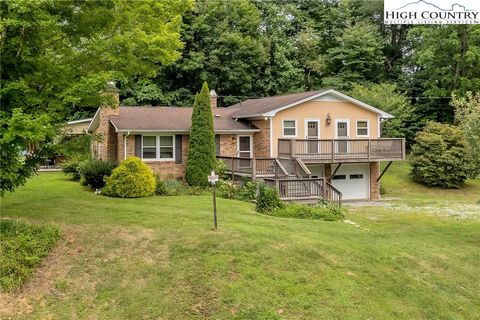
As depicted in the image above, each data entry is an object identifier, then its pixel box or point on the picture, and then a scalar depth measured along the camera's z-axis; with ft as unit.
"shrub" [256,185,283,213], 50.98
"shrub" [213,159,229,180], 67.77
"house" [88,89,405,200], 69.51
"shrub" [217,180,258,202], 59.88
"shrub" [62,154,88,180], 72.54
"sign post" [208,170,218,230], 36.99
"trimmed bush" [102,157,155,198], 54.29
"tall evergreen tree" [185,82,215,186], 66.18
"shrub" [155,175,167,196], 58.85
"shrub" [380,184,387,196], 90.60
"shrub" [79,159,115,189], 60.59
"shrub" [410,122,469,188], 94.79
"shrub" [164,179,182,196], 59.47
